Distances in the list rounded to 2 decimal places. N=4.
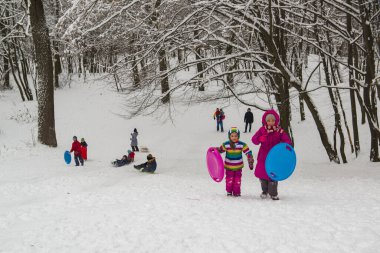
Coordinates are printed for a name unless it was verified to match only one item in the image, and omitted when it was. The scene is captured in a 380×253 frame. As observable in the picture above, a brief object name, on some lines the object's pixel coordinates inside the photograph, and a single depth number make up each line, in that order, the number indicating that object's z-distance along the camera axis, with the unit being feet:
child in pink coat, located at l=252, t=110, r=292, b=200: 22.27
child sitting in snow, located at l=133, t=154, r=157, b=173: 38.78
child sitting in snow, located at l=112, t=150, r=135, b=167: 43.60
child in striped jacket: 23.52
